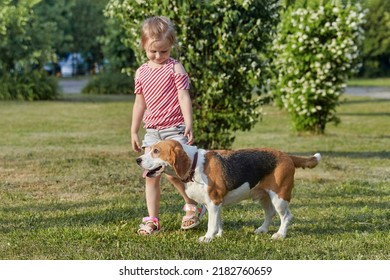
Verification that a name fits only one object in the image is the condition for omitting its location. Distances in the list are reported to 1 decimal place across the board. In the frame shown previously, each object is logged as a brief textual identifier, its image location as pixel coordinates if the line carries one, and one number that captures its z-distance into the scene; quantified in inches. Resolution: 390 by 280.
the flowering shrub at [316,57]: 659.4
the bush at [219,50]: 478.6
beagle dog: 259.4
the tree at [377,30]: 2465.6
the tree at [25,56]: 1246.3
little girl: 277.1
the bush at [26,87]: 1273.4
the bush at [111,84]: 1504.7
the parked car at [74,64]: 2707.4
